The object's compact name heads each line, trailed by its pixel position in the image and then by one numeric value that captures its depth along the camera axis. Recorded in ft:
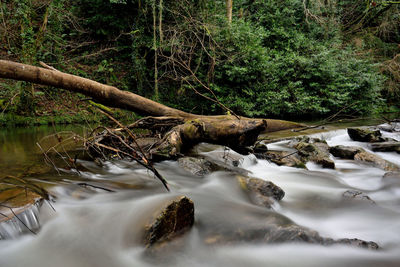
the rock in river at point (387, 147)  20.72
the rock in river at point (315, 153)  16.96
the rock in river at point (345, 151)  19.20
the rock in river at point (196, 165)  13.83
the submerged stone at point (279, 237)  7.81
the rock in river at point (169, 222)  7.39
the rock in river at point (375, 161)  17.27
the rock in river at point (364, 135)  24.50
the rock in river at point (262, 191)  10.68
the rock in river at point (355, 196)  11.30
